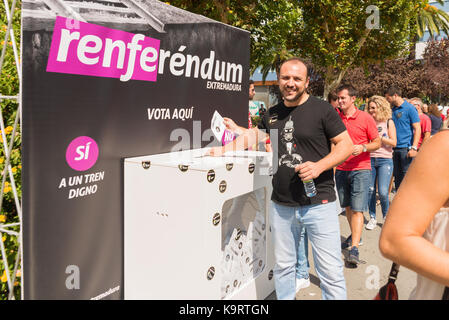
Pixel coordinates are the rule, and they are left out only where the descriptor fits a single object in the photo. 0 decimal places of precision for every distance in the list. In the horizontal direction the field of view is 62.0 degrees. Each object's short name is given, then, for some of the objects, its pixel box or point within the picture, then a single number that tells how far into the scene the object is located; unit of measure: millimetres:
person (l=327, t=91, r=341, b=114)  5627
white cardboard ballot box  2600
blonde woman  5535
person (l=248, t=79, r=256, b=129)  5457
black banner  2211
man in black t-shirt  2857
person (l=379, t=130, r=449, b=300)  932
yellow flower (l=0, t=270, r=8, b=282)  2699
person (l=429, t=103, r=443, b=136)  7716
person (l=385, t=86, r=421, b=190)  6258
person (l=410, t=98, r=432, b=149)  7094
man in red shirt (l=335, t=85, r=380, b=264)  4445
